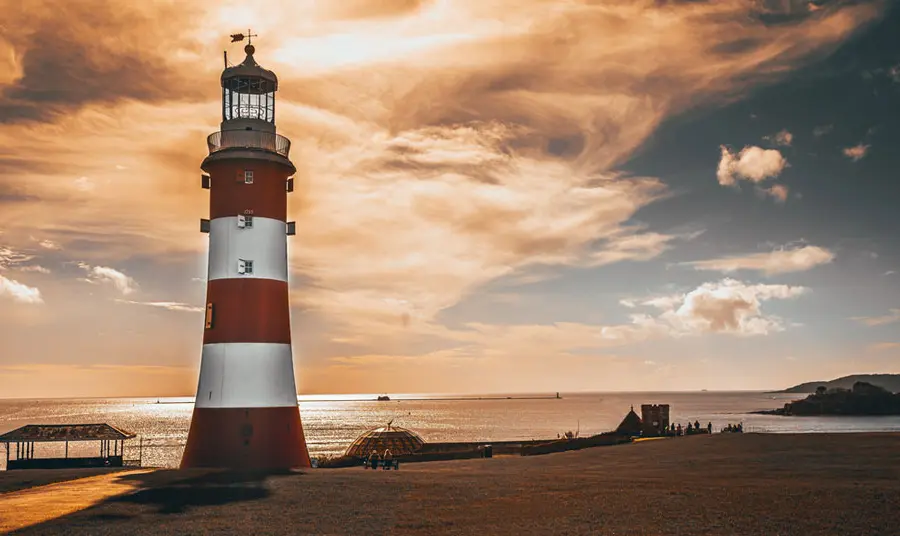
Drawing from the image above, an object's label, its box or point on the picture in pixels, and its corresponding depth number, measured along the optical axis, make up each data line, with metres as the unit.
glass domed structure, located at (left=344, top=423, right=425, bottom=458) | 42.75
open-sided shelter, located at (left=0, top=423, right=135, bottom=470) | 39.66
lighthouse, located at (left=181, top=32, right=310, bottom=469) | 31.47
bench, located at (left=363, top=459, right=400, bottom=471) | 35.88
